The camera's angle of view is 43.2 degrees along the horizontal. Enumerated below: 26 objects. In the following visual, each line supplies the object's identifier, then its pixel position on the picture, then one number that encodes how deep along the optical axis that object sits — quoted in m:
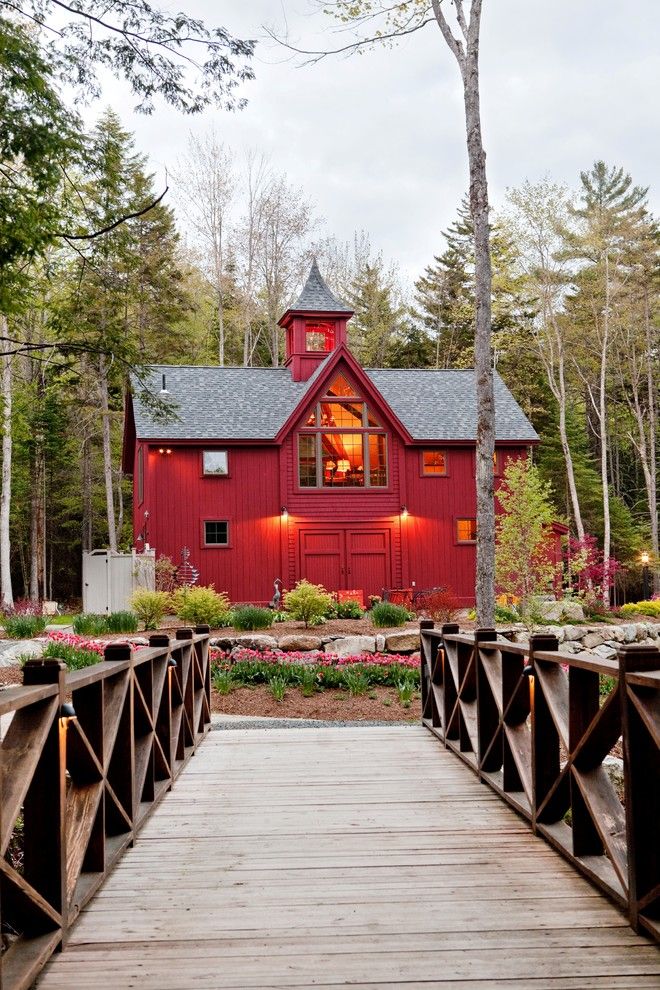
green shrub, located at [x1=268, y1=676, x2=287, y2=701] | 9.91
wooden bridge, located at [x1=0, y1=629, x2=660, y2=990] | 2.72
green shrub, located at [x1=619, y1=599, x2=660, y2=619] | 20.00
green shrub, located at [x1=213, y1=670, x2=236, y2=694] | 10.20
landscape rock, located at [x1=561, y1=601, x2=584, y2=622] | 17.97
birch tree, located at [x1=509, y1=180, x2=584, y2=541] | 24.91
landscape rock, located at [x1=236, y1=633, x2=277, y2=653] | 13.13
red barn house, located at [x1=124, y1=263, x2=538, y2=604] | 20.12
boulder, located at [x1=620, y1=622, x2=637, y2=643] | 16.70
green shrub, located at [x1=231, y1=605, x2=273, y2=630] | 13.97
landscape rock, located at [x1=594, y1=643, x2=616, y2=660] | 15.69
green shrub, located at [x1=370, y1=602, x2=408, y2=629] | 14.59
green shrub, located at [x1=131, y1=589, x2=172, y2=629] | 14.38
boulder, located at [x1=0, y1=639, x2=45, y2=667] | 12.40
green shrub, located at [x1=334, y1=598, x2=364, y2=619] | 16.05
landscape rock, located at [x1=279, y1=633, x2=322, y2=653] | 13.18
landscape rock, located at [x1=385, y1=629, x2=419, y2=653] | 13.43
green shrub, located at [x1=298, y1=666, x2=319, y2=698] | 10.18
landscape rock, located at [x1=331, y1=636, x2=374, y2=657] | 13.23
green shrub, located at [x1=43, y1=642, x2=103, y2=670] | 10.52
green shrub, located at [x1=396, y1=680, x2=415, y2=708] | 9.73
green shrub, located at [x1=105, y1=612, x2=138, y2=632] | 14.02
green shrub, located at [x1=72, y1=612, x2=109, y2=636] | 13.90
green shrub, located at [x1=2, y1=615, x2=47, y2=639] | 13.73
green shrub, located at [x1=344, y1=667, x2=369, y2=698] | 10.18
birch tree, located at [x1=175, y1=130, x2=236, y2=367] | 28.05
